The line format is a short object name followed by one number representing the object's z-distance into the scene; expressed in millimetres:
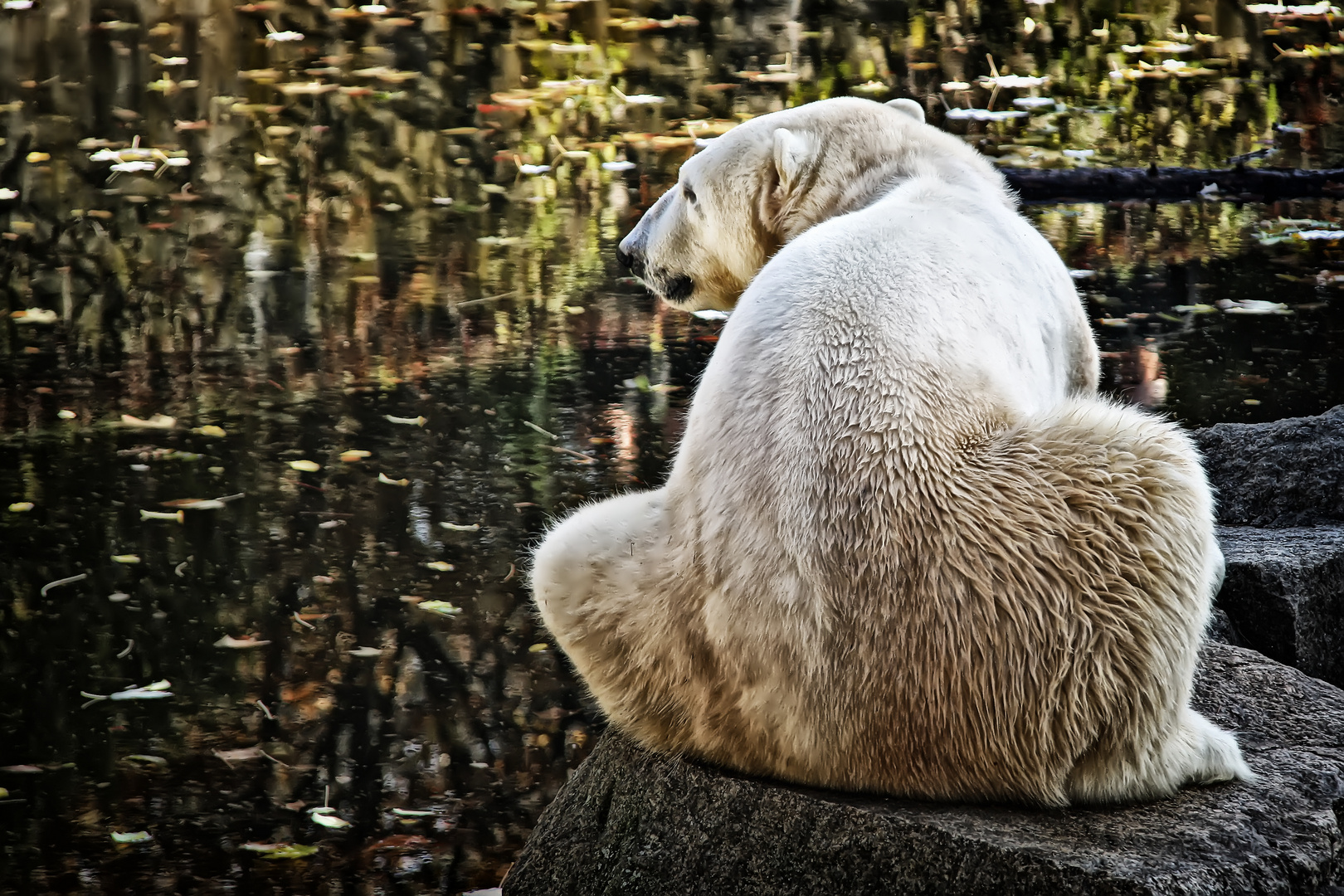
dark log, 18125
